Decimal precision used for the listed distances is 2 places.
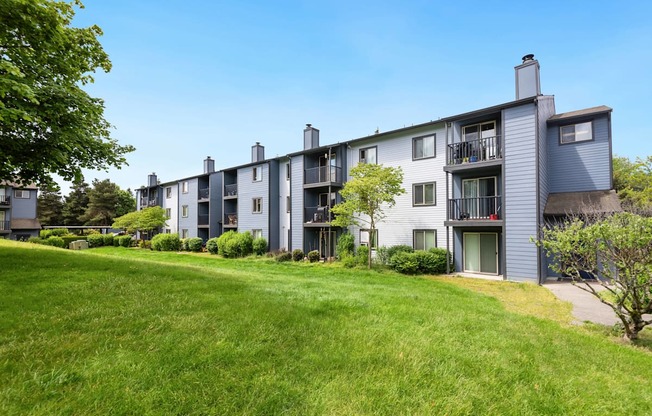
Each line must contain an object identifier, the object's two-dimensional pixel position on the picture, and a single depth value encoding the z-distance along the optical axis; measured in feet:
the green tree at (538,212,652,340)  17.80
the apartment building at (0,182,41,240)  104.73
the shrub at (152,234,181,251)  94.89
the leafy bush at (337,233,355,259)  59.86
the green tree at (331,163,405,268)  51.29
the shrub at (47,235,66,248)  97.86
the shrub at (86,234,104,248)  107.86
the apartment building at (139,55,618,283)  41.47
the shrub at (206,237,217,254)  82.64
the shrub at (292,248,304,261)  65.82
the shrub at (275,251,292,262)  65.05
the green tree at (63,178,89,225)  177.99
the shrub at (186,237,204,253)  91.20
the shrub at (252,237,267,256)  74.28
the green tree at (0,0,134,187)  20.48
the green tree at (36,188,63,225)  175.42
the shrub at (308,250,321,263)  63.77
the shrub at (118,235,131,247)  109.60
